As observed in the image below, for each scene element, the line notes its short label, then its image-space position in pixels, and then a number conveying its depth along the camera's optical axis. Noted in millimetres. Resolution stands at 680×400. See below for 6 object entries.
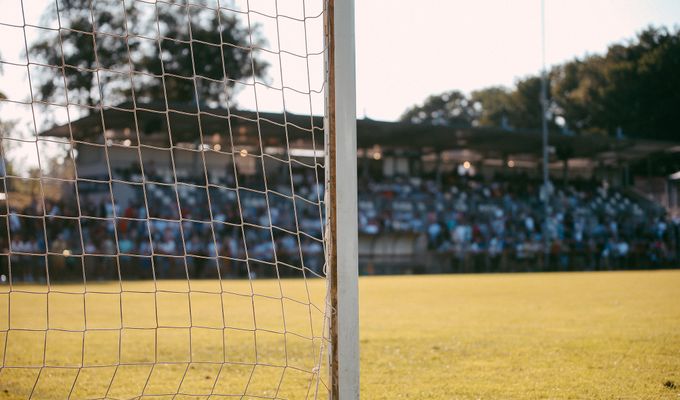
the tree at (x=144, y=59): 31484
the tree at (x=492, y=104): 60062
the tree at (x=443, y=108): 67125
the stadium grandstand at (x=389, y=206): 23328
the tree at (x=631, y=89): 44438
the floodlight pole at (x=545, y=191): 28197
